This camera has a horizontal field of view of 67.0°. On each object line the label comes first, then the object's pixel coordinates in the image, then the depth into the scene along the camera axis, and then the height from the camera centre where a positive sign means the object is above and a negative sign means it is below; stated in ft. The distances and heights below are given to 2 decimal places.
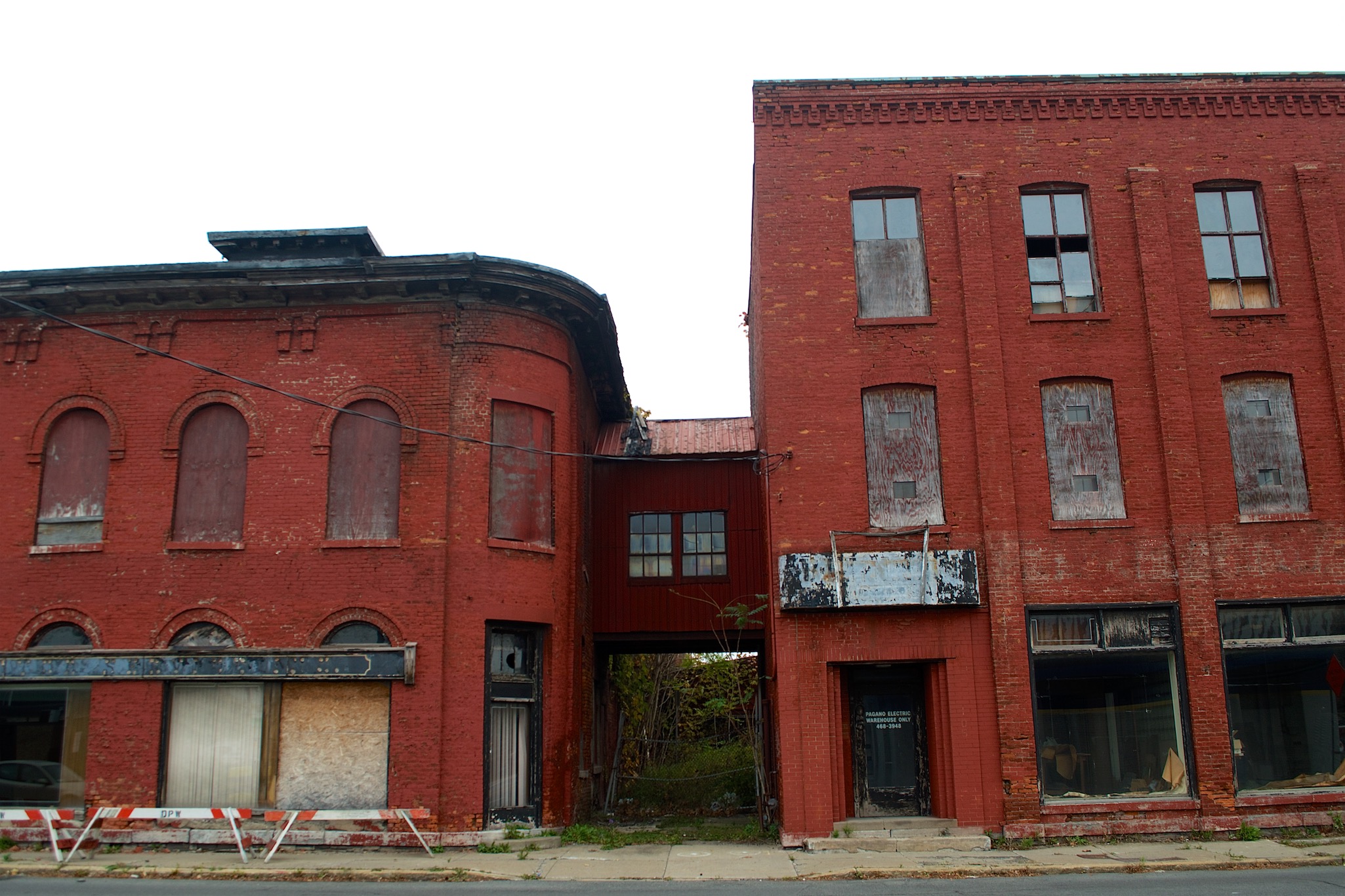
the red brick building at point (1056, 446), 48.21 +12.25
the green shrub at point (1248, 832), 46.32 -6.15
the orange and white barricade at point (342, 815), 45.39 -4.44
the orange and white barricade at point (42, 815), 45.65 -4.25
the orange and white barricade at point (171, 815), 44.65 -4.21
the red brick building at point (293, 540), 48.78 +8.48
